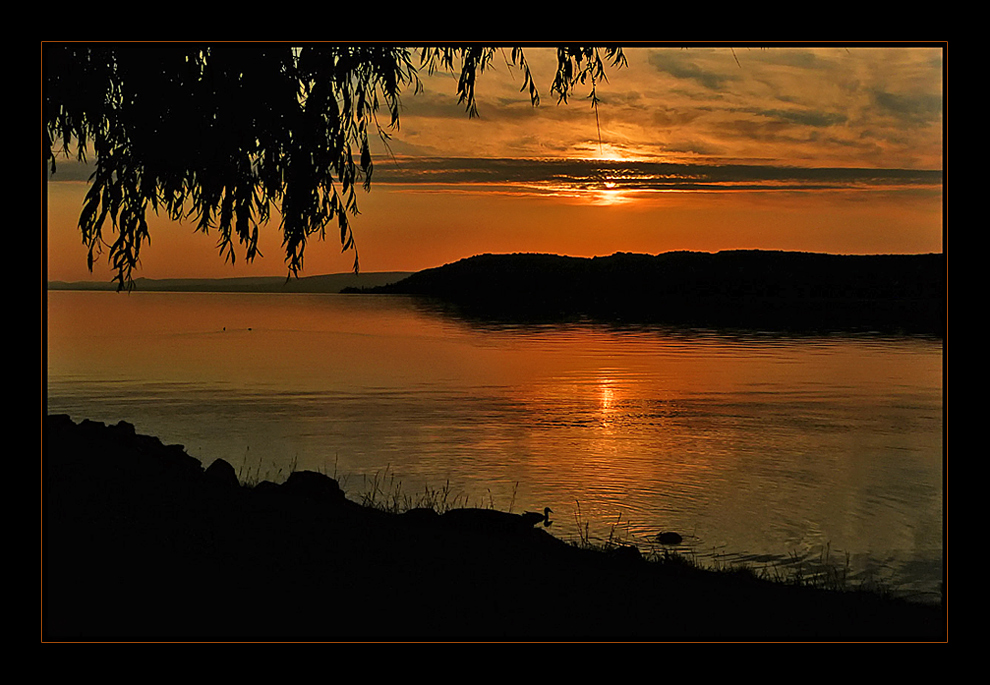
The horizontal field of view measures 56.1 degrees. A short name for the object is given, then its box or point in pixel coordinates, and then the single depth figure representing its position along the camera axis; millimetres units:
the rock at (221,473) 9680
